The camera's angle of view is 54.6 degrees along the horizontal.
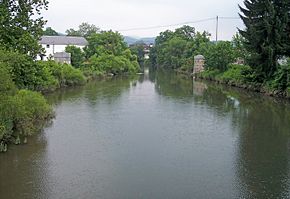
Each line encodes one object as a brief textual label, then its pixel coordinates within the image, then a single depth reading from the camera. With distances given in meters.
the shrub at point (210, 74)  30.75
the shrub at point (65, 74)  23.29
